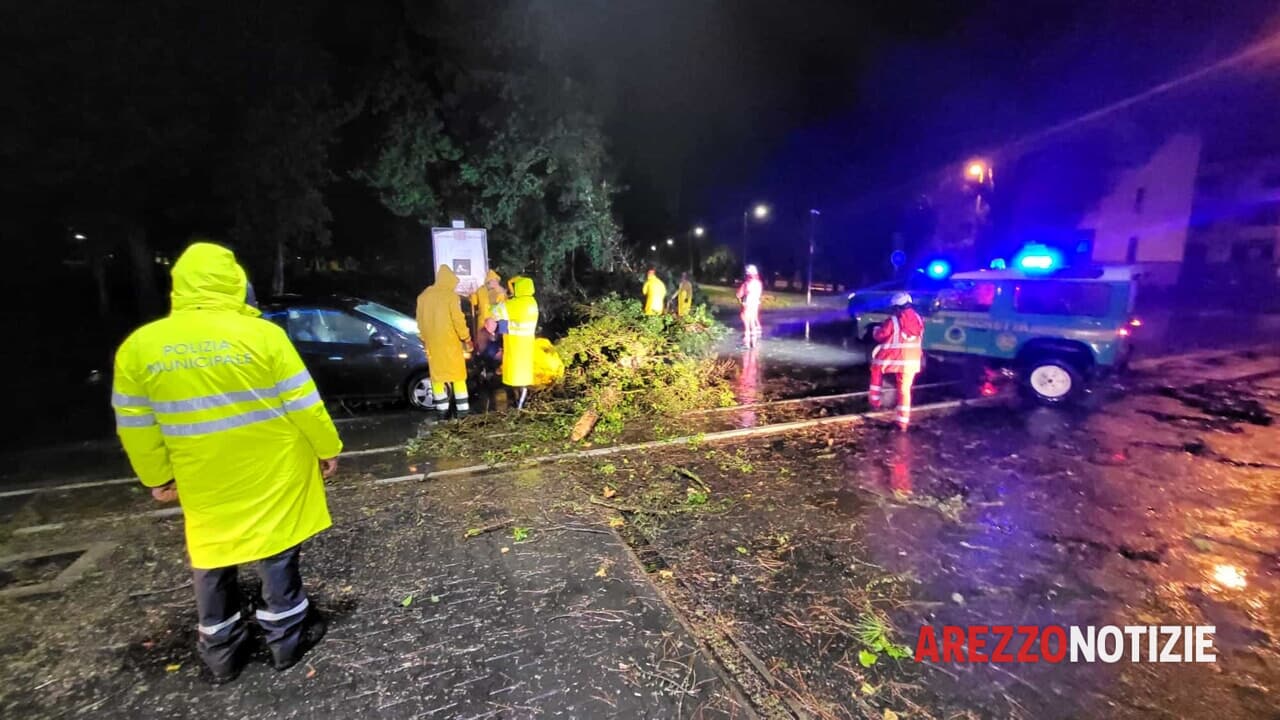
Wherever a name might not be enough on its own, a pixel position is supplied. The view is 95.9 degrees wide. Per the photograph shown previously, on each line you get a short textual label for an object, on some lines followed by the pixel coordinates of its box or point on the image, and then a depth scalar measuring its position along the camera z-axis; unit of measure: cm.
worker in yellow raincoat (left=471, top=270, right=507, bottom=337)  798
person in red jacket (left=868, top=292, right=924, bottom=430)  735
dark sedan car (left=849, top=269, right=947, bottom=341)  1276
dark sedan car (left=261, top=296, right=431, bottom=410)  743
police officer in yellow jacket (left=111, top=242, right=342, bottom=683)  248
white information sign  938
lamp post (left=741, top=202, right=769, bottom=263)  3553
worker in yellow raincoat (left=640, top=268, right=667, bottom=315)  1034
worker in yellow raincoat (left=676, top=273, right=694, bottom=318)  1073
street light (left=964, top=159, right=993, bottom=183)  2305
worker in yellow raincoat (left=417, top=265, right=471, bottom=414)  658
